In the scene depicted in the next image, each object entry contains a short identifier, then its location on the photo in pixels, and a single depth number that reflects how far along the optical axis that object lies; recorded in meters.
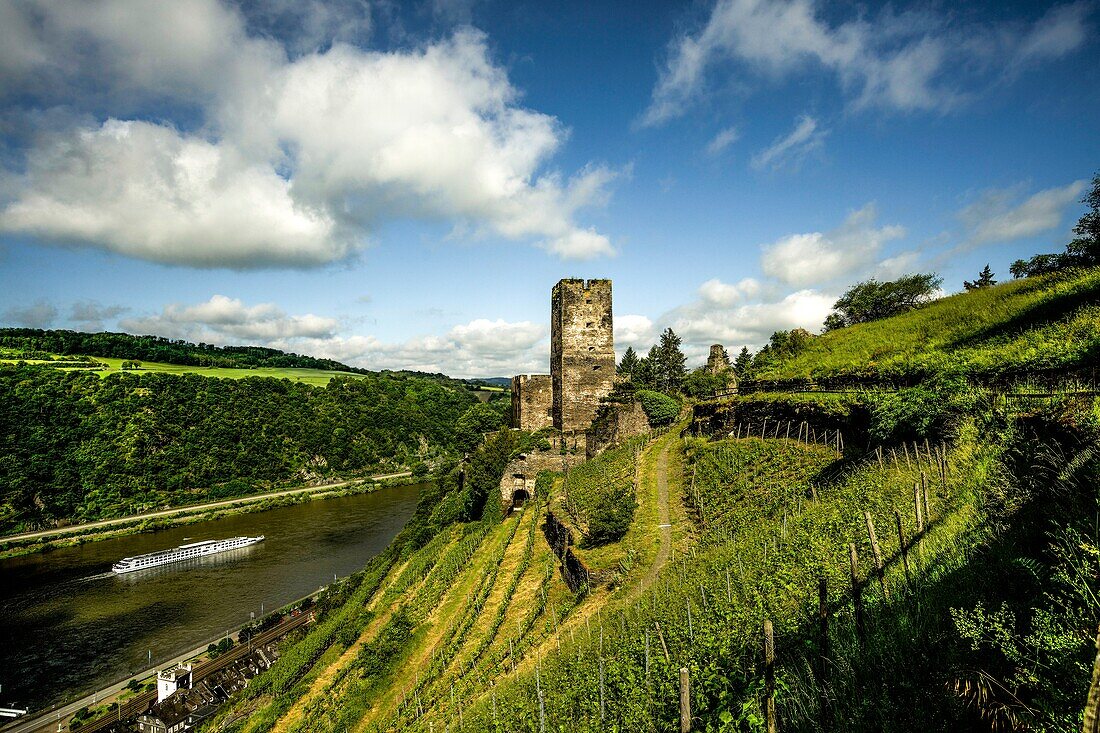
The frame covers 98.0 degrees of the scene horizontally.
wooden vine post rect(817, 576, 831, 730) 5.07
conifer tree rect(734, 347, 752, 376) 57.54
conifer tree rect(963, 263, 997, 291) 35.73
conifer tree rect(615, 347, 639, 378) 52.86
